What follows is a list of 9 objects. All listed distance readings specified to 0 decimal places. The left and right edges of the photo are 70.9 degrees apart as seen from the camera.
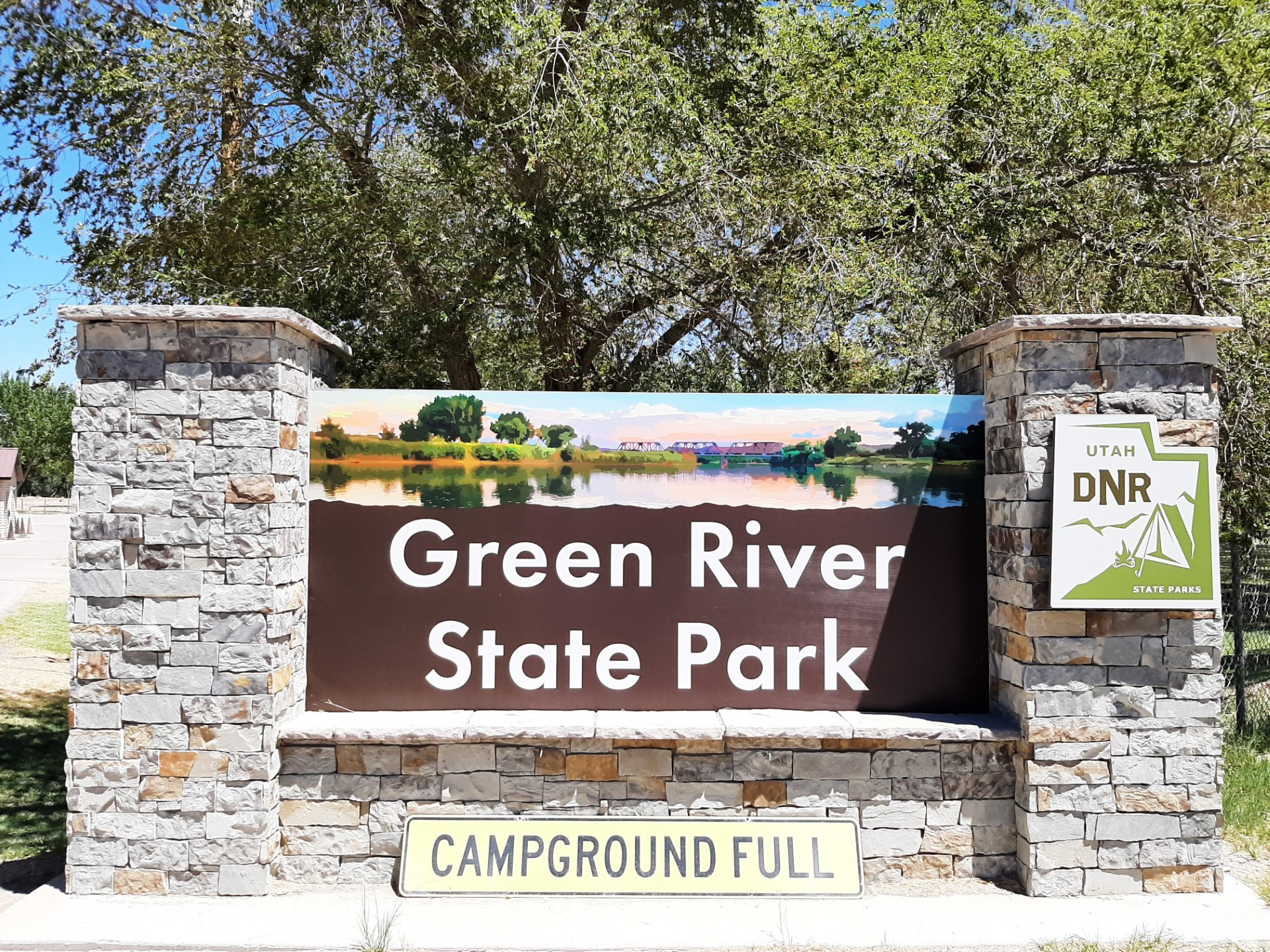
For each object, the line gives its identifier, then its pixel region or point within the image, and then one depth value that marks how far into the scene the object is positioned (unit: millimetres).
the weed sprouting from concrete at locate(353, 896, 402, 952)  4070
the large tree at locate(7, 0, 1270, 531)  6984
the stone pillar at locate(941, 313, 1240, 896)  4676
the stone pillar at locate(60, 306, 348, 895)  4574
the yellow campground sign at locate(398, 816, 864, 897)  4574
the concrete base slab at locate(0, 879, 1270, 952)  4117
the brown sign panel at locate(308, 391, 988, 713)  5059
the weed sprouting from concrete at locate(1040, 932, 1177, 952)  4047
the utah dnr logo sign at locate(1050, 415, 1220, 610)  4645
